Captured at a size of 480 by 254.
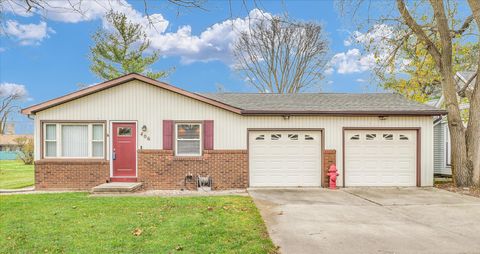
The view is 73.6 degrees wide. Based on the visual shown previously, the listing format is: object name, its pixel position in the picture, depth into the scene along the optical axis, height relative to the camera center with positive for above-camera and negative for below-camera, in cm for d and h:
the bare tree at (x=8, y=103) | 4106 +419
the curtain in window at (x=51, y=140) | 1135 -21
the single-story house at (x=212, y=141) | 1128 -26
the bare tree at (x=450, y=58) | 1134 +285
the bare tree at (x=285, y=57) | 2647 +656
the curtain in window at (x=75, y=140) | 1139 -21
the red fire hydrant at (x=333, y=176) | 1120 -149
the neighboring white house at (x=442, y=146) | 1507 -64
